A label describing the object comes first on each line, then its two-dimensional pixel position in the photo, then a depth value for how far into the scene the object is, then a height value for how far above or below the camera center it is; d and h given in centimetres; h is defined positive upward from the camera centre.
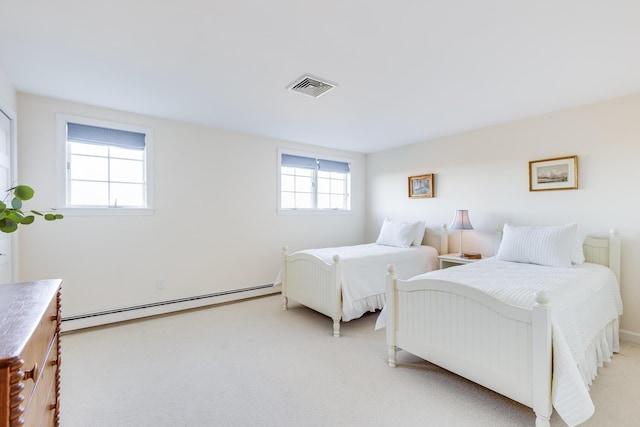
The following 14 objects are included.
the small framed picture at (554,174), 300 +42
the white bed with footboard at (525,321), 151 -67
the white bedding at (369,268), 296 -60
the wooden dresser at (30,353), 70 -41
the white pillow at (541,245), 262 -29
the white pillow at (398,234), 394 -26
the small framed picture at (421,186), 425 +42
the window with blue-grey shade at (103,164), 288 +55
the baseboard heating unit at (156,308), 290 -103
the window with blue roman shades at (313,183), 441 +51
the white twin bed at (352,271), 289 -62
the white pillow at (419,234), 406 -27
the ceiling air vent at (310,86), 238 +108
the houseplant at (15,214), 103 +1
